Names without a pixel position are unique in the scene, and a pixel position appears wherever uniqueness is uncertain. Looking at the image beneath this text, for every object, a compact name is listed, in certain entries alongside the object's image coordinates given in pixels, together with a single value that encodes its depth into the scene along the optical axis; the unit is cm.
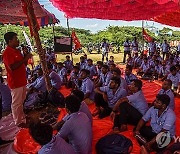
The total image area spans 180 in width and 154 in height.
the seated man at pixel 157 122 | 185
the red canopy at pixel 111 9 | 381
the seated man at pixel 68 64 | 553
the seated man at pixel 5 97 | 297
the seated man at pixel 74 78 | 397
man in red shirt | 223
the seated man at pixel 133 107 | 226
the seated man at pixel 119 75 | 283
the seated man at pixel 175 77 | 359
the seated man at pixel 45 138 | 122
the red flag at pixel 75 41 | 714
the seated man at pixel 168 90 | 246
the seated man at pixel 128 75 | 348
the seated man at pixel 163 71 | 456
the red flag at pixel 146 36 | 852
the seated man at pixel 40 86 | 333
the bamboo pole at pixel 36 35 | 258
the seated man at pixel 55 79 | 372
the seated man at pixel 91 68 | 469
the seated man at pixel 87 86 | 303
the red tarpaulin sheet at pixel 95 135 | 206
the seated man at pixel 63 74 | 441
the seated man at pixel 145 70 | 495
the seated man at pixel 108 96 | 262
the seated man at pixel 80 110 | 189
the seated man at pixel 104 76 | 351
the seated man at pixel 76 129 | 158
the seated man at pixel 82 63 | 495
